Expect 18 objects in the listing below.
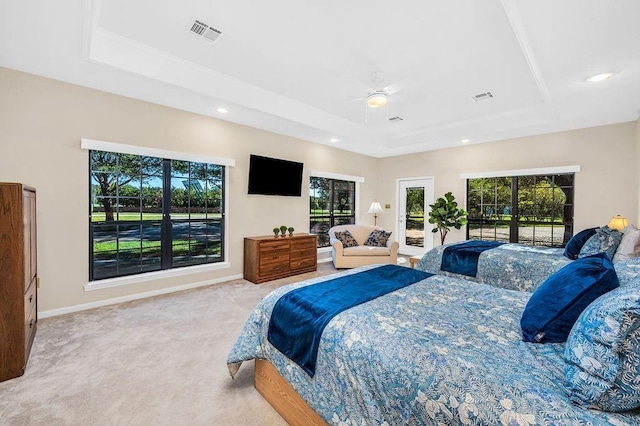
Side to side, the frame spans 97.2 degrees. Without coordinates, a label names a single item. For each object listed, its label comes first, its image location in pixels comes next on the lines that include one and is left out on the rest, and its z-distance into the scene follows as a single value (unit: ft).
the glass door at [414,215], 21.76
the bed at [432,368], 3.03
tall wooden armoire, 6.70
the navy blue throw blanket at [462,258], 11.82
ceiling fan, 11.24
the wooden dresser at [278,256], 14.78
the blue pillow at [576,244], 10.91
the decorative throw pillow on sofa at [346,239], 18.57
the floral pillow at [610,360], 2.82
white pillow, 8.41
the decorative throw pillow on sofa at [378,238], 18.86
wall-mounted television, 15.92
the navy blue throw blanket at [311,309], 4.88
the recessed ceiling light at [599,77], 9.62
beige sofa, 17.70
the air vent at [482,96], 12.86
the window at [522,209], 16.33
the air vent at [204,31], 8.37
